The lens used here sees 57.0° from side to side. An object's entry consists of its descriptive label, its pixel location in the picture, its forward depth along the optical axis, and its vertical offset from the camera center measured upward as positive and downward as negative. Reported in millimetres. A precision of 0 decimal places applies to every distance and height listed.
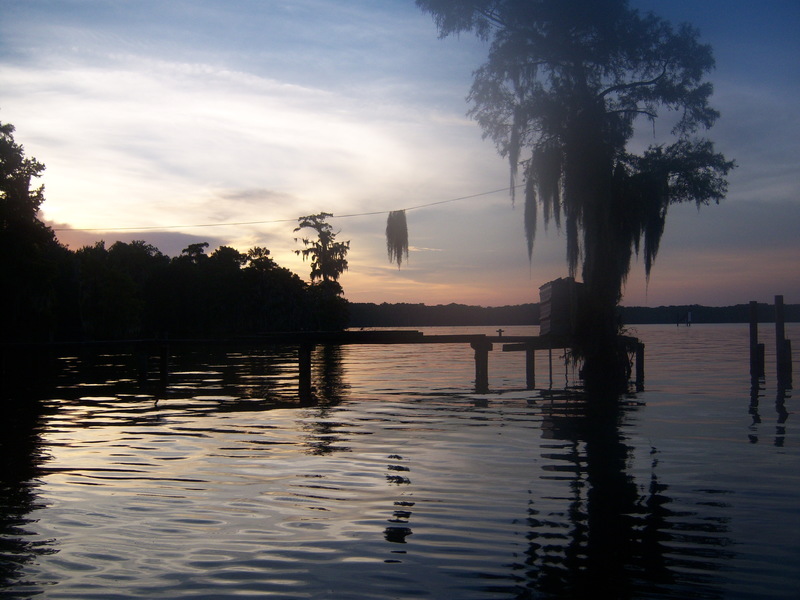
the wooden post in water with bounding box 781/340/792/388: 24239 -1474
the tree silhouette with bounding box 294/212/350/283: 93625 +8683
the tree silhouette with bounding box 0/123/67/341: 41312 +4540
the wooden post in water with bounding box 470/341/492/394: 23416 -1402
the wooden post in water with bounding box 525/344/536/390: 25569 -1688
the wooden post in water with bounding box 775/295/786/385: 24422 -670
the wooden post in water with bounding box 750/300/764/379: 26719 -1187
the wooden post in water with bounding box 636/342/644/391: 25484 -1542
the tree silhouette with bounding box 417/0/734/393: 22625 +6139
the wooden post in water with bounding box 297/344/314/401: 21594 -1426
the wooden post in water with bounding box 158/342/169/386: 24719 -1423
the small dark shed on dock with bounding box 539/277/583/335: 22814 +453
